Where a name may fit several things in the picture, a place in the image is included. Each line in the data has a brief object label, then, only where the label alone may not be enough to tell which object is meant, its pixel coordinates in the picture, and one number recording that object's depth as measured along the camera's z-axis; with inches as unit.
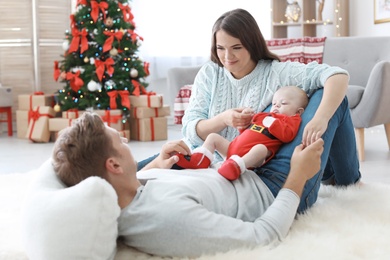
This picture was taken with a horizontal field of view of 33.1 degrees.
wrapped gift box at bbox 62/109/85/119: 213.5
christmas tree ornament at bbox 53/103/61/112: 222.7
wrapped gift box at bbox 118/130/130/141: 218.6
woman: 84.6
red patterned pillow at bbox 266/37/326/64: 213.5
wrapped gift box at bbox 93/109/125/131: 214.2
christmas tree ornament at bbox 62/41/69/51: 220.1
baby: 83.0
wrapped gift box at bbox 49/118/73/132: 215.2
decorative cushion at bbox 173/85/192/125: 205.5
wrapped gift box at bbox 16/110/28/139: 234.4
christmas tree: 217.9
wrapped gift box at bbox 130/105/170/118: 221.1
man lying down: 63.7
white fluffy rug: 66.6
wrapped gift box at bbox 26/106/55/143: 219.0
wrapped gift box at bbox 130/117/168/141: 221.3
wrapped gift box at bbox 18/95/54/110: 227.5
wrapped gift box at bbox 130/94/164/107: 220.8
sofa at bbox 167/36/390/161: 166.6
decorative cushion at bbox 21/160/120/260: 59.2
